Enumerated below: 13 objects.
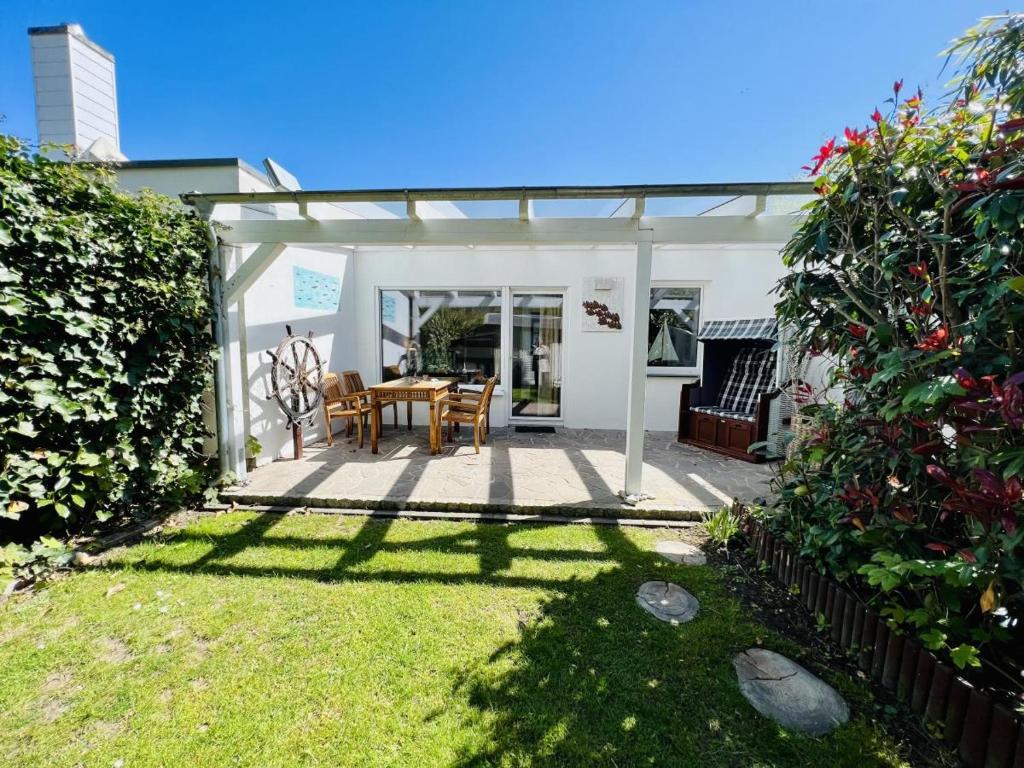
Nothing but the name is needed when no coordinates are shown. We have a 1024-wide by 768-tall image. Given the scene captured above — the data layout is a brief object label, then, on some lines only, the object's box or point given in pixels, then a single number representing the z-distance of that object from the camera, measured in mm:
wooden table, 5680
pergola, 3666
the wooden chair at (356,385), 6836
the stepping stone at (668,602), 2593
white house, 3869
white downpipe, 4172
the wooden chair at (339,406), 5988
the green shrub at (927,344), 1583
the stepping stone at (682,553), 3232
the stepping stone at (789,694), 1870
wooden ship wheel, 5285
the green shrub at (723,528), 3428
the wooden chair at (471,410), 5719
